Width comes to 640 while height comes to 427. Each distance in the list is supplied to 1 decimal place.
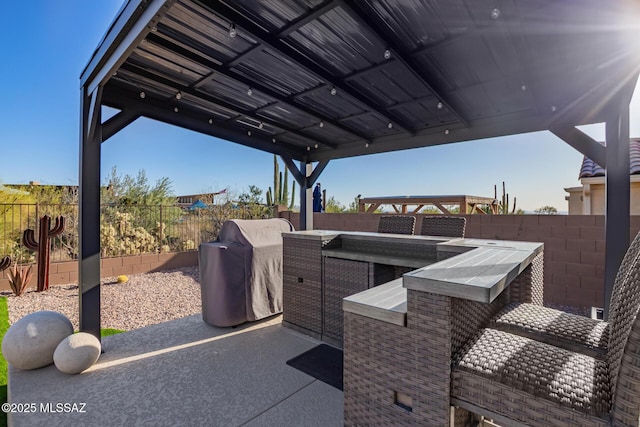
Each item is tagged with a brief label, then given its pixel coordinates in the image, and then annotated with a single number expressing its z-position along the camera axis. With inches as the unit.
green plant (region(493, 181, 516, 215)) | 347.6
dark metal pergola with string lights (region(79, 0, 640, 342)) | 84.0
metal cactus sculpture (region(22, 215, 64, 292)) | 198.9
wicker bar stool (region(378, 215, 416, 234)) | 156.2
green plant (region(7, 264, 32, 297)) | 189.5
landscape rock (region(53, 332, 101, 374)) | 96.3
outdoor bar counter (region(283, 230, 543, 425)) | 51.3
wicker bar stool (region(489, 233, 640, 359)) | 56.4
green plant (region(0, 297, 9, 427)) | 88.9
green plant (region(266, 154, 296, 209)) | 444.5
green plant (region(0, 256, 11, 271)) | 194.9
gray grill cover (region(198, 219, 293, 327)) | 132.5
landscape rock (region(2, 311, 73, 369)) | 97.0
